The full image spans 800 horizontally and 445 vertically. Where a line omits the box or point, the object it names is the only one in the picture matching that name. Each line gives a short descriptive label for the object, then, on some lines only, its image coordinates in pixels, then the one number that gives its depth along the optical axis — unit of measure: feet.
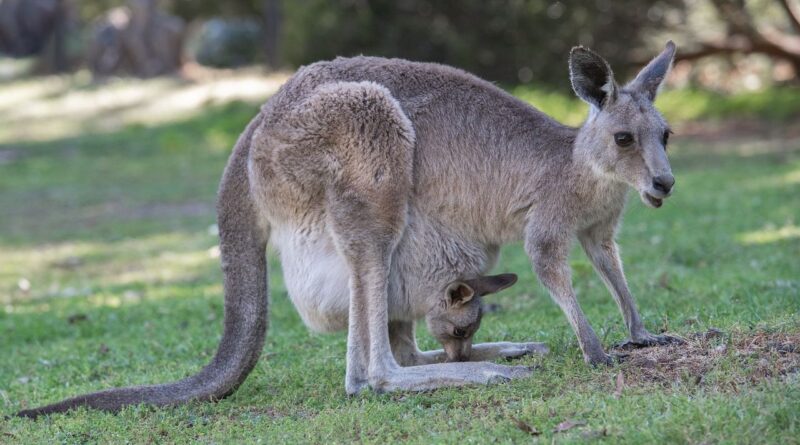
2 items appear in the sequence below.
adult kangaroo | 33.81
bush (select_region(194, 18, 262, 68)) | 164.66
